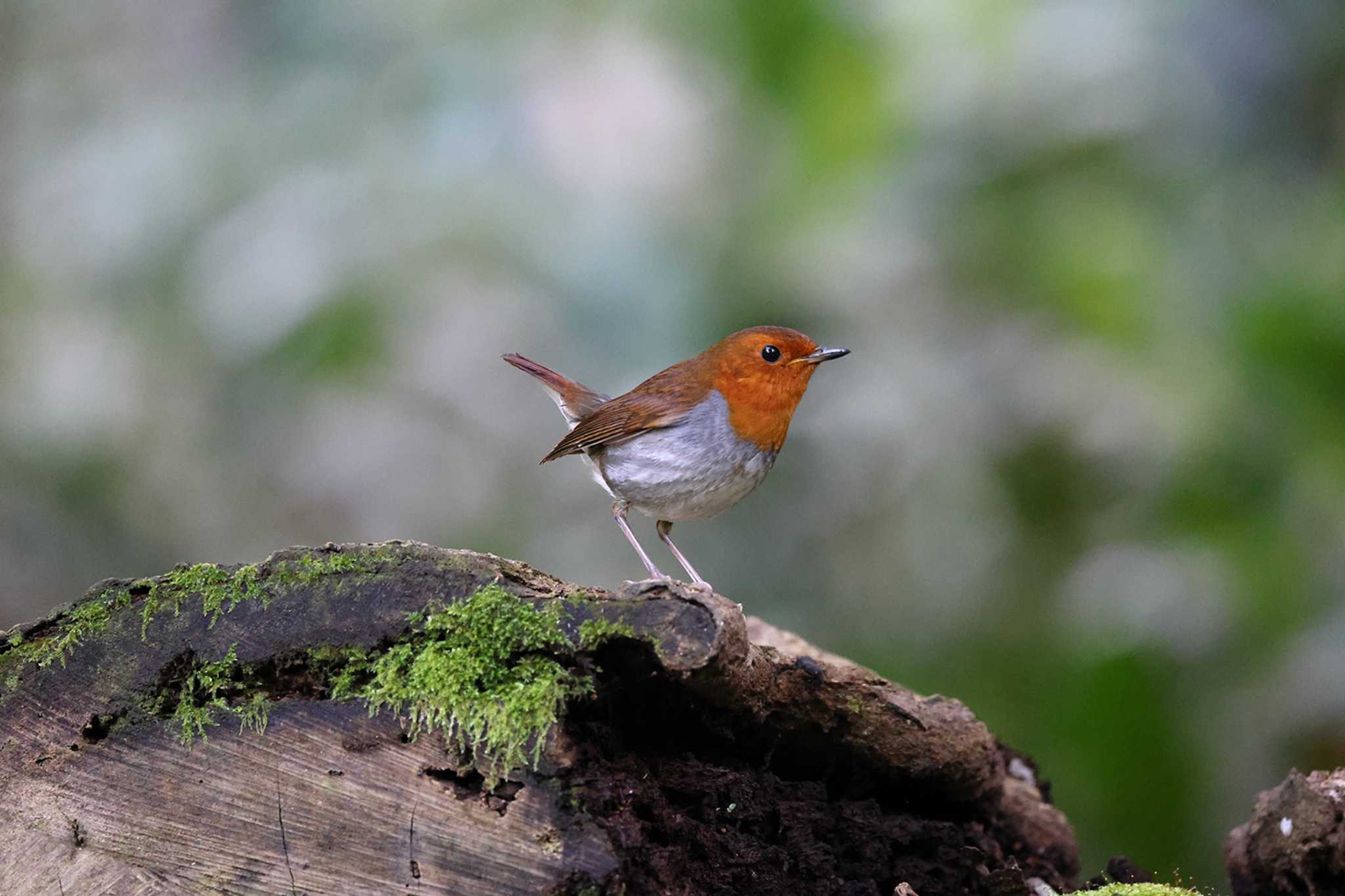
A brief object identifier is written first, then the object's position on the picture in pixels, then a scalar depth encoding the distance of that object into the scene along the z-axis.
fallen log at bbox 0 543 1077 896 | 4.56
